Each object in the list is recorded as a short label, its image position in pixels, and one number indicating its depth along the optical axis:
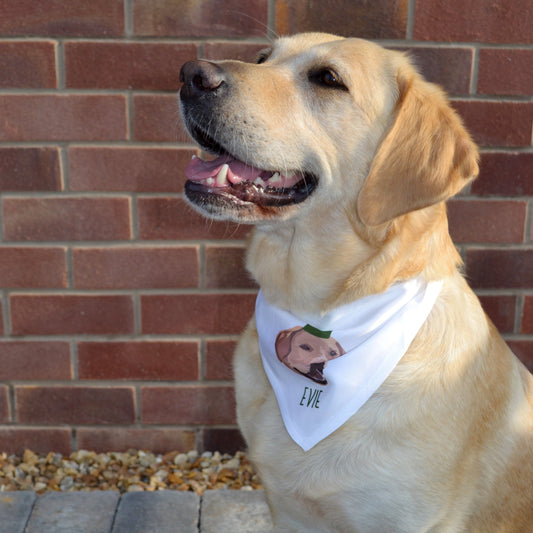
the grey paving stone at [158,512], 2.47
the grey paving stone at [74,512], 2.46
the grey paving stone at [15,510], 2.45
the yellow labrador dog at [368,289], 1.77
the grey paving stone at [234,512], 2.52
